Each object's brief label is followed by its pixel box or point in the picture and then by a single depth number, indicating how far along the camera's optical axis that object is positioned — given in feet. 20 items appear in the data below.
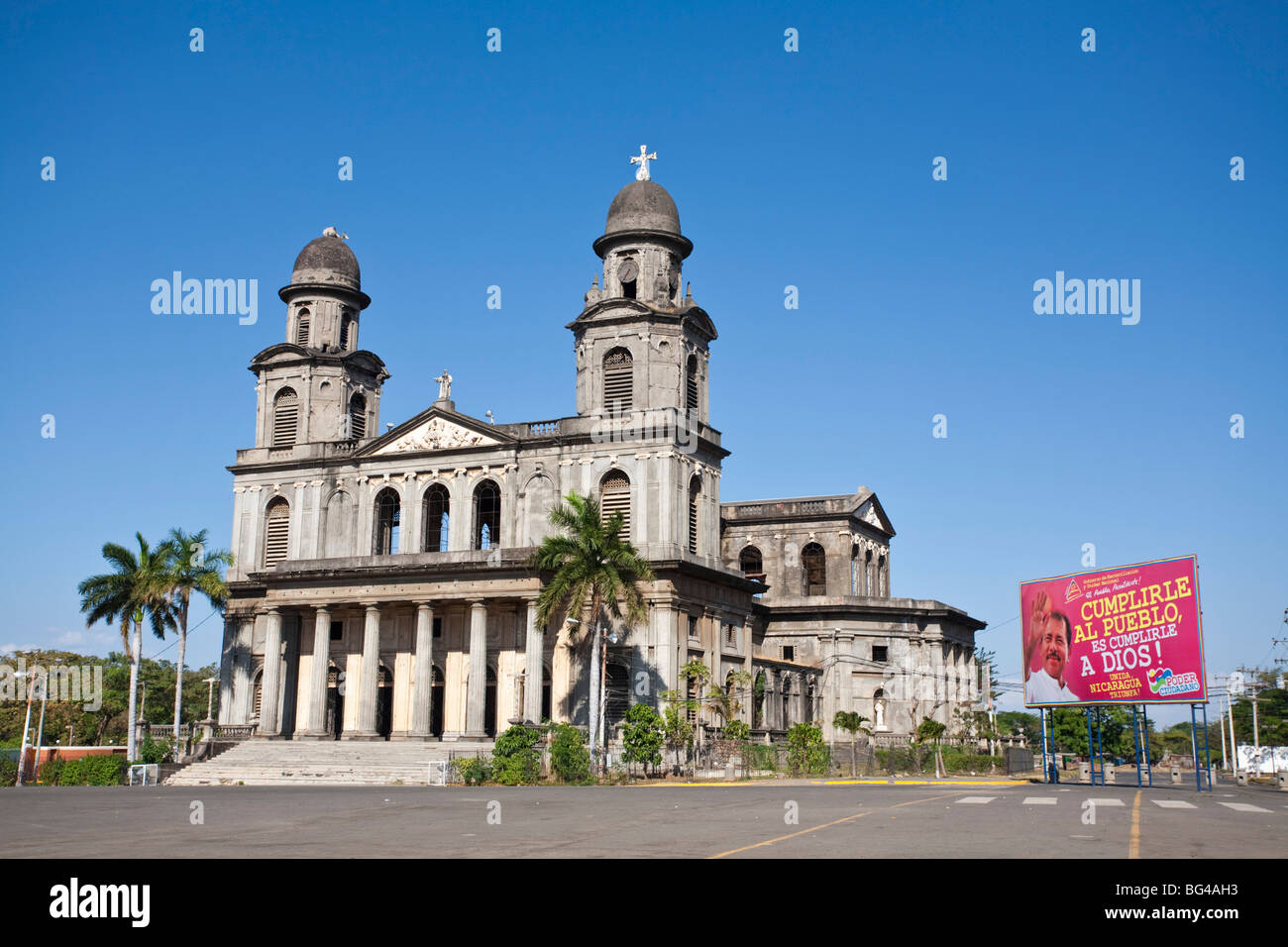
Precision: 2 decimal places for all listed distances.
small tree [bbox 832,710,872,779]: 185.47
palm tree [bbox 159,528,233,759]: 180.86
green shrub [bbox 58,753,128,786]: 157.38
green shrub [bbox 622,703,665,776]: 145.59
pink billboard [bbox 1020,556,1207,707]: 117.50
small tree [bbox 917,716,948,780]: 178.50
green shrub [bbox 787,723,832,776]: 157.07
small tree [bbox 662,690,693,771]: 153.89
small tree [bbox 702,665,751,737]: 168.35
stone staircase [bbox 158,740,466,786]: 148.56
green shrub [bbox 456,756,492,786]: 136.36
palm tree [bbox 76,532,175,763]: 178.70
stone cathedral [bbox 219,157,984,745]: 170.40
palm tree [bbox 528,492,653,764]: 150.41
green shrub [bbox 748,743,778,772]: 156.15
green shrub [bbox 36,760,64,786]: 160.56
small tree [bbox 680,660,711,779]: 164.25
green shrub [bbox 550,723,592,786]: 138.72
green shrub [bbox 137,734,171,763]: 166.40
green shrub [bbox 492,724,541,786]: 135.44
